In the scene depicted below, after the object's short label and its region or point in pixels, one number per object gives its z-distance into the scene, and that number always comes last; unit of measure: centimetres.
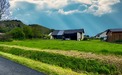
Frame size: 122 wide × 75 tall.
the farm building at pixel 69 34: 4319
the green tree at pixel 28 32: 3362
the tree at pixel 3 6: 2621
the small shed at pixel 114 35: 2925
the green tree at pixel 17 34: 3102
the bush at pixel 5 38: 2520
